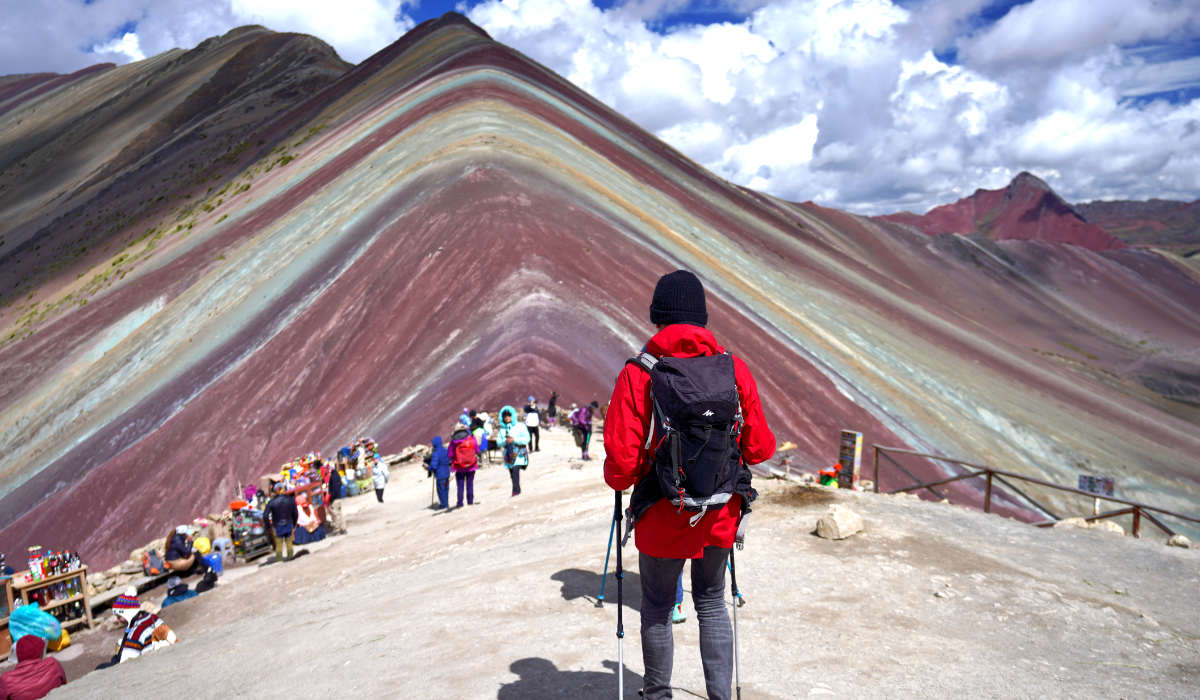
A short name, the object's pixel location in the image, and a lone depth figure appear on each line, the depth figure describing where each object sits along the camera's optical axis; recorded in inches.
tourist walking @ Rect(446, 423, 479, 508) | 438.3
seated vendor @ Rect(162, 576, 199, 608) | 388.2
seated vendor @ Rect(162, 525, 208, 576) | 419.8
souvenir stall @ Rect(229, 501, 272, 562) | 470.9
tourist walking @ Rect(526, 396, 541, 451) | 574.6
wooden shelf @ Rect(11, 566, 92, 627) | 387.9
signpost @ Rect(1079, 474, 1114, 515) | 618.8
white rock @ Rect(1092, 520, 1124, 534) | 302.5
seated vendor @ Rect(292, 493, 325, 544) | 464.8
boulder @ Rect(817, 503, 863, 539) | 252.5
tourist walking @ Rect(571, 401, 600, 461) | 538.3
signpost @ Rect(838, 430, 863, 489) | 408.5
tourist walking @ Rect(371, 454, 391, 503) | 548.7
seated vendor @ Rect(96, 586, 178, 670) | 300.7
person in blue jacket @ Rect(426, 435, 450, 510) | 461.7
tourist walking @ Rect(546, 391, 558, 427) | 644.7
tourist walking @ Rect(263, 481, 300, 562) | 431.5
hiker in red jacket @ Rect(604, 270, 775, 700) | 128.0
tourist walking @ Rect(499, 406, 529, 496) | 429.7
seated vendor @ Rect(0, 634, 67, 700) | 252.2
